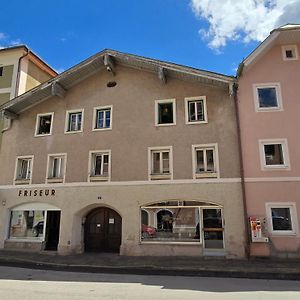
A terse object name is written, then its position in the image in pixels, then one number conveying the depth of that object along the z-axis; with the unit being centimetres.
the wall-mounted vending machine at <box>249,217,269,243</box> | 1258
